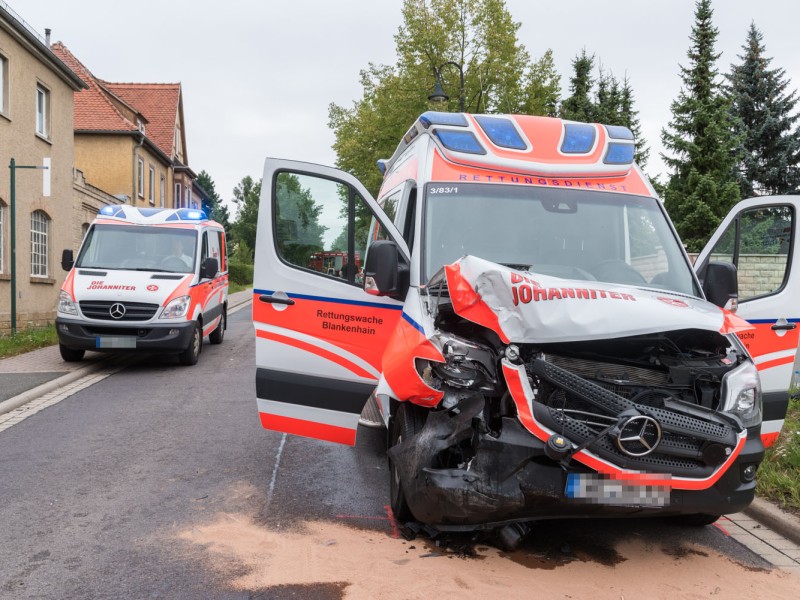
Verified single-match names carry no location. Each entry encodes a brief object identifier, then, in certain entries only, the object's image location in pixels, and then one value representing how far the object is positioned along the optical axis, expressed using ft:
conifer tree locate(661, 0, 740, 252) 91.30
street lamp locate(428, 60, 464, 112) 66.49
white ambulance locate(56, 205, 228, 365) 35.58
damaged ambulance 11.75
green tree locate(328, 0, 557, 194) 96.94
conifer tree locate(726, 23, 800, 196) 110.83
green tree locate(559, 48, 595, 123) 128.26
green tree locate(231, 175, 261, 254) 305.94
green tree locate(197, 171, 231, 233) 362.33
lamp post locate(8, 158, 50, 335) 49.29
